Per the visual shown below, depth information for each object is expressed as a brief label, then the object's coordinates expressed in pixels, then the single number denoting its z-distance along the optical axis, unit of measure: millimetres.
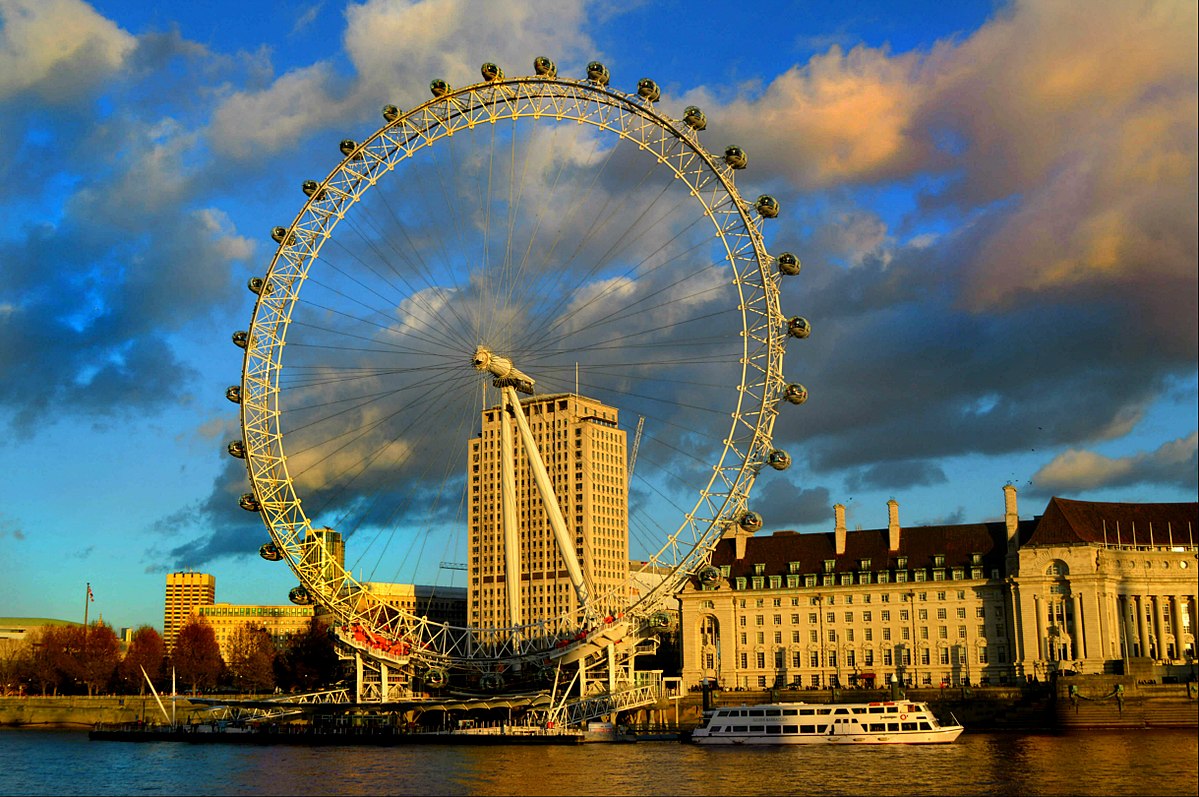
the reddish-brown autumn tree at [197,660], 191125
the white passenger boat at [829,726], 99625
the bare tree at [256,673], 188500
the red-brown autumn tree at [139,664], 190375
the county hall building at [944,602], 129750
